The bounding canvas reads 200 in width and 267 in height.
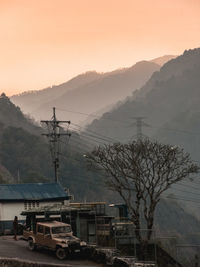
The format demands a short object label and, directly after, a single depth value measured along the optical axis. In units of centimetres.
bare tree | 5205
